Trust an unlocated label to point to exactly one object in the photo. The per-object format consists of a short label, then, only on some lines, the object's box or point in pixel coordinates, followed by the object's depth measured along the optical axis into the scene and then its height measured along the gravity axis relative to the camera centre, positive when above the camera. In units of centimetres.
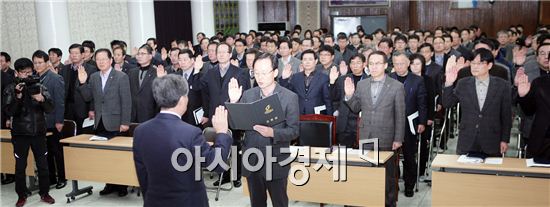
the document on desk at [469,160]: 409 -97
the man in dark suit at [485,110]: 444 -65
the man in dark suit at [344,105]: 523 -69
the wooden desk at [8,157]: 565 -117
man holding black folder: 349 -64
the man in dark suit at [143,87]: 580 -49
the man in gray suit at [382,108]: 449 -60
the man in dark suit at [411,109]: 513 -72
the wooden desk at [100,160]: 513 -112
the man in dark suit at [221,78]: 576 -41
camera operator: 511 -67
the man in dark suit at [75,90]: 603 -51
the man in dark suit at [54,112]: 552 -69
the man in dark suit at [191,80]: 605 -44
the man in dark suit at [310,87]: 561 -52
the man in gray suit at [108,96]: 548 -53
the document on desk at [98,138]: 532 -93
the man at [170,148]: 276 -55
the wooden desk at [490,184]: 382 -109
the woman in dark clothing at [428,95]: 548 -62
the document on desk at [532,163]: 391 -97
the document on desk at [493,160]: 404 -97
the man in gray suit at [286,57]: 734 -26
